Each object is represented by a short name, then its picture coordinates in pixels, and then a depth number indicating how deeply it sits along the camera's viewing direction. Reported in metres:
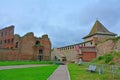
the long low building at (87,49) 18.96
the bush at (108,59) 10.26
